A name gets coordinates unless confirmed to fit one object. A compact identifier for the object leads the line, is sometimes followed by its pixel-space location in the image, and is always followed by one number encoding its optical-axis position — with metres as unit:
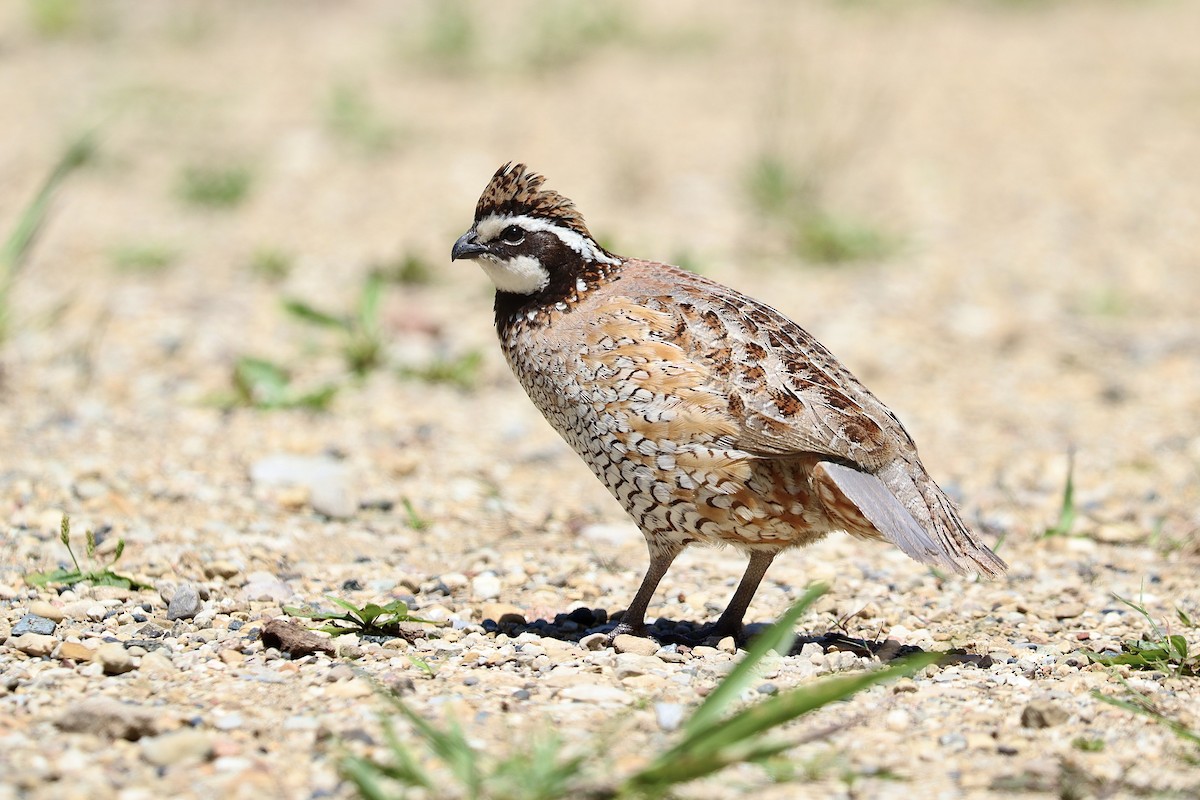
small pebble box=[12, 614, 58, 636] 8.13
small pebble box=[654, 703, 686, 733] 6.81
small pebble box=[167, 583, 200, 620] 8.73
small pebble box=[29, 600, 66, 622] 8.47
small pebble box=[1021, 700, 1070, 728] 7.02
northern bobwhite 8.31
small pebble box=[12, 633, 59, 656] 7.81
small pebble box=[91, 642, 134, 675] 7.47
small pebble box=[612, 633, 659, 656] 8.48
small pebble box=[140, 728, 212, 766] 6.28
